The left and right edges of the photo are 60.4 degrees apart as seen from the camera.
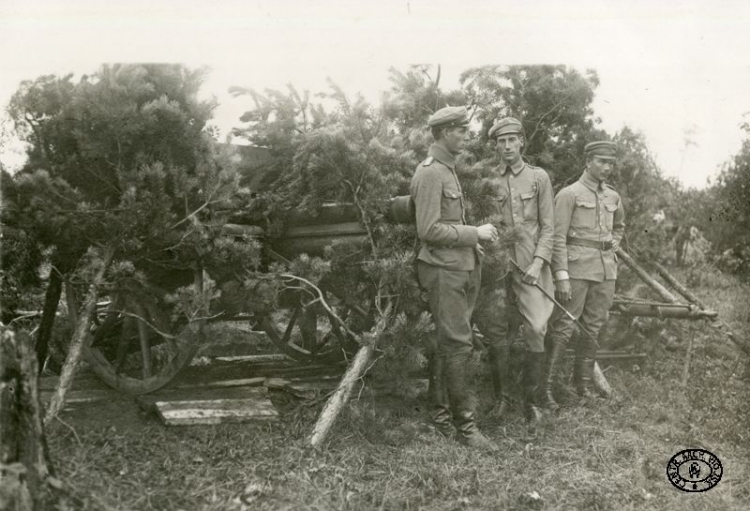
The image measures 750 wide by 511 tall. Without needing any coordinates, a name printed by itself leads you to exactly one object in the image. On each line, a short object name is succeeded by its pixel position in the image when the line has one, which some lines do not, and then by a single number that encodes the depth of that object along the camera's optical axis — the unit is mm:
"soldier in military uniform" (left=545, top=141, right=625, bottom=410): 5734
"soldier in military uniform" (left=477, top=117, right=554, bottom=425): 5324
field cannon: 4945
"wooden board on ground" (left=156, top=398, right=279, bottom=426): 4500
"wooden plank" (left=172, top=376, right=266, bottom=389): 5375
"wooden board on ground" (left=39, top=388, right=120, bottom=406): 4773
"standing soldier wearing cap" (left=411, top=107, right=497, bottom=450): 4520
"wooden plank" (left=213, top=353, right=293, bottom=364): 6149
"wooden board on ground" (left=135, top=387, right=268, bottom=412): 4852
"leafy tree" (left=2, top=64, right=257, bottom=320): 4094
